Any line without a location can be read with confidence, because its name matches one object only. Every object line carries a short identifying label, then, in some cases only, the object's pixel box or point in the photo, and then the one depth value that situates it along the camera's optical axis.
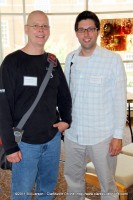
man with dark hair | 1.98
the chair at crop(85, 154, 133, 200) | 2.35
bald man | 1.72
